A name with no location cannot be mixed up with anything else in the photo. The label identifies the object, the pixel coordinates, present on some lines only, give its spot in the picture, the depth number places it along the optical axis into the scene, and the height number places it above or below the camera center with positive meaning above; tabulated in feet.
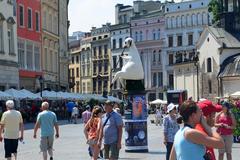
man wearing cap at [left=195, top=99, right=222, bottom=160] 24.11 -0.51
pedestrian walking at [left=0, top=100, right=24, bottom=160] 51.44 -2.07
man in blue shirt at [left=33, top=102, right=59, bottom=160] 53.26 -2.10
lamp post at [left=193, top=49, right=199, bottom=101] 224.12 +12.97
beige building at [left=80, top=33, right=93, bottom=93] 396.16 +22.13
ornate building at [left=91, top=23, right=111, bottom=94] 379.76 +25.21
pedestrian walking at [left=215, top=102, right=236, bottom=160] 49.57 -2.11
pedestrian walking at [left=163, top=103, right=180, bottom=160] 49.19 -2.05
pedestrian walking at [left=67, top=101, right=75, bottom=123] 171.63 -1.83
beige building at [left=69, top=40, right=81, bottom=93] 412.36 +24.07
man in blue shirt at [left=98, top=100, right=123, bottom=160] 45.73 -2.25
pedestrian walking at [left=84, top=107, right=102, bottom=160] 49.49 -2.23
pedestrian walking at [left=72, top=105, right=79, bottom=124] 155.25 -2.96
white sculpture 71.10 +3.67
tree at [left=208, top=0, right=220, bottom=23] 250.78 +34.73
